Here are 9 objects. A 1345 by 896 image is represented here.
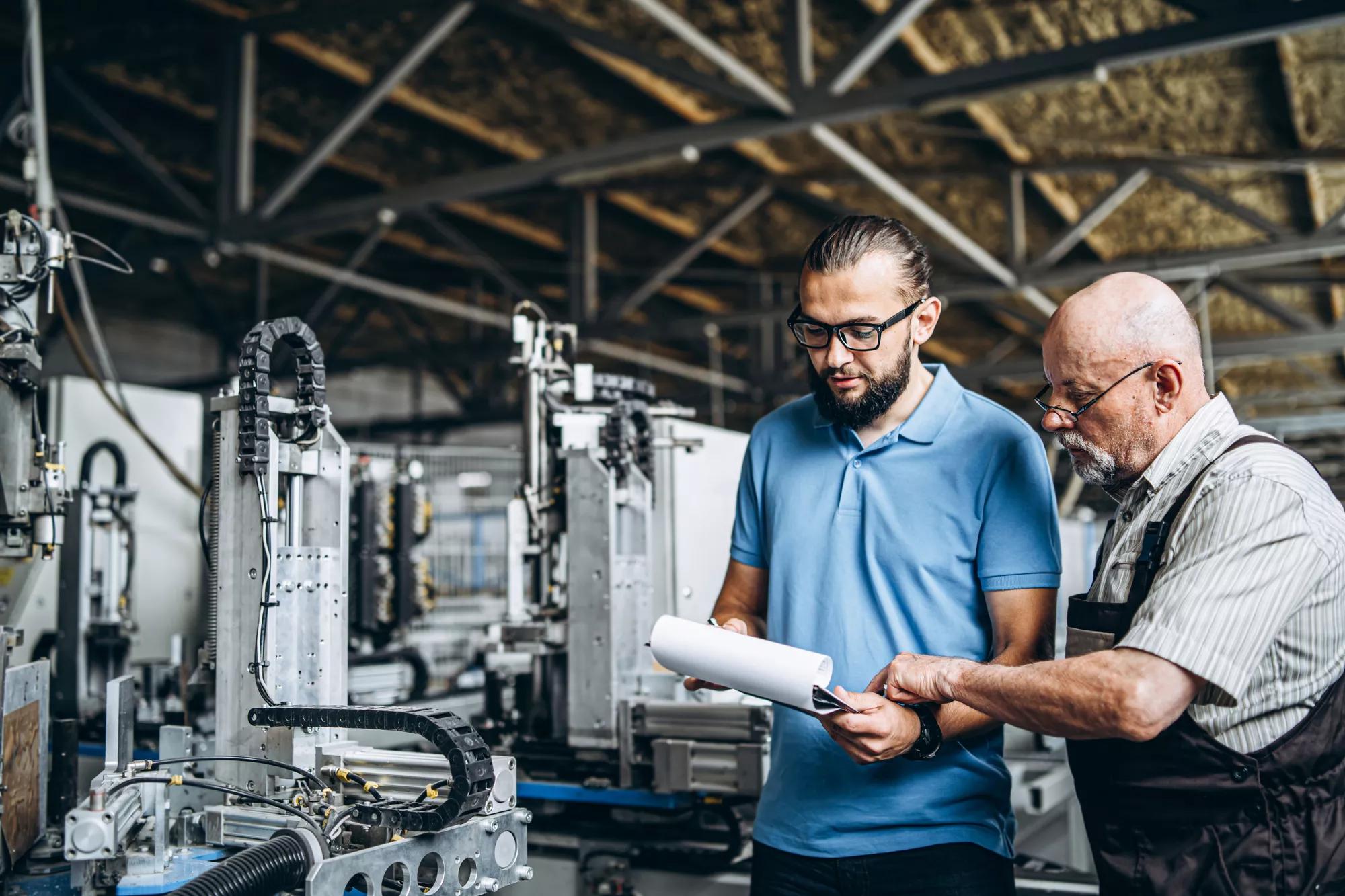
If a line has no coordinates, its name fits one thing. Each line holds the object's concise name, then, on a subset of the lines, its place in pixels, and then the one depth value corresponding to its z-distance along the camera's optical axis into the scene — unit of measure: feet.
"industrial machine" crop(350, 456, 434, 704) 17.22
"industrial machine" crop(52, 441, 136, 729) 12.87
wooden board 7.45
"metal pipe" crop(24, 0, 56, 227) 12.95
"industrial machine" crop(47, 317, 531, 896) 6.14
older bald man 4.81
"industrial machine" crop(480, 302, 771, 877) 10.56
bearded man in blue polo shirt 5.94
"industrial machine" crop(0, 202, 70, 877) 7.93
